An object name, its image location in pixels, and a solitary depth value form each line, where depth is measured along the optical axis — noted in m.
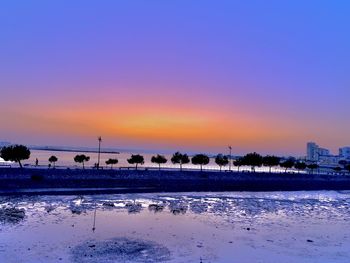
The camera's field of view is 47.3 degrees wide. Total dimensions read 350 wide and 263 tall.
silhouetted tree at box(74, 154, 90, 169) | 97.12
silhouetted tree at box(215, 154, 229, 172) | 112.44
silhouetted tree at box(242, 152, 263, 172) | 113.19
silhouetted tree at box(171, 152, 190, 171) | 107.94
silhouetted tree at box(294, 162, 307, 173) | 129.38
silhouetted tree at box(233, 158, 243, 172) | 116.86
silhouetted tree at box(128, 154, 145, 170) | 96.86
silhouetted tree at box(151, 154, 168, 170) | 102.82
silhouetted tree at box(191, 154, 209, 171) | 103.19
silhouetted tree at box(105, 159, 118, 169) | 98.57
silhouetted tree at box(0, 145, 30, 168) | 72.38
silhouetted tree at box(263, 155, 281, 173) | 116.31
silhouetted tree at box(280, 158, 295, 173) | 123.50
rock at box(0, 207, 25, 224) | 29.33
